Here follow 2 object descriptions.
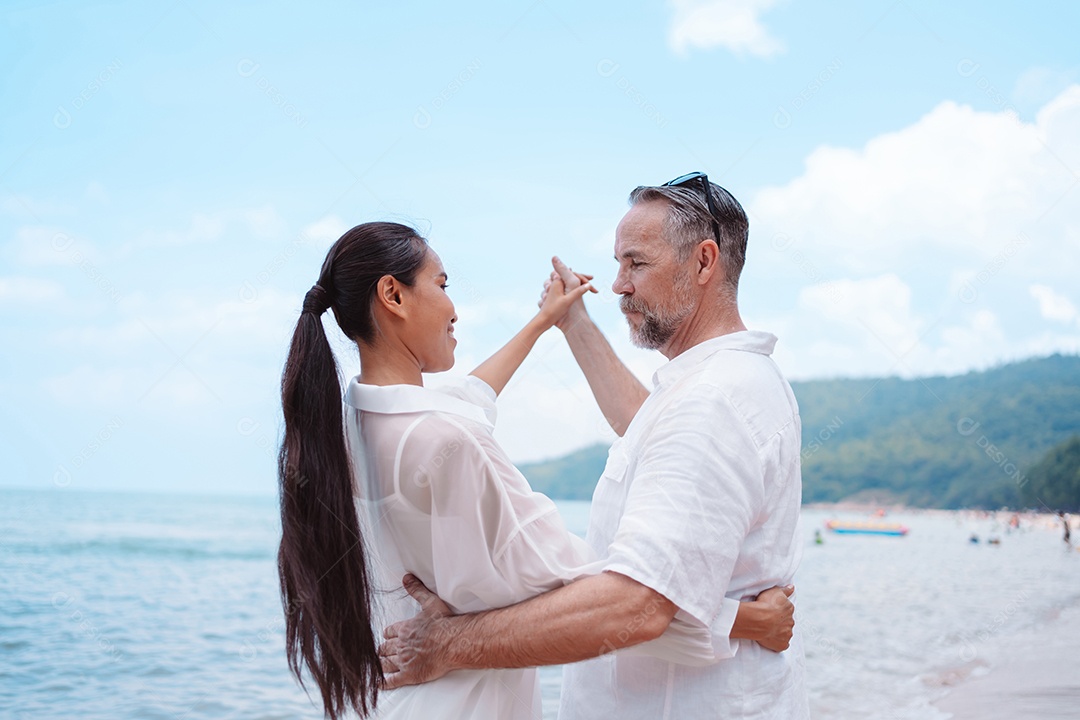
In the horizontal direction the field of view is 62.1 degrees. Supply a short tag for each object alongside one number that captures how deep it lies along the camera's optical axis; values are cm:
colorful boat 4575
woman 183
